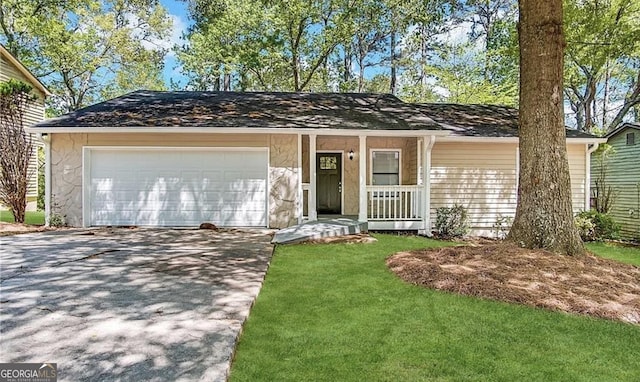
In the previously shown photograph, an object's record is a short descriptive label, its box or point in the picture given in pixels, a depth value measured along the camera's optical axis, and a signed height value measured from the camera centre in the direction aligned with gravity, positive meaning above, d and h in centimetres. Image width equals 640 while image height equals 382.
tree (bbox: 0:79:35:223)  1016 +92
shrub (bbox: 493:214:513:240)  1057 -101
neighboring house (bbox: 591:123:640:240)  1246 +37
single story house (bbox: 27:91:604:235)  955 +53
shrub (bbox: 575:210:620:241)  1004 -96
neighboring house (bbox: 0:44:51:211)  1512 +427
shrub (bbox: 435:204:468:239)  998 -86
